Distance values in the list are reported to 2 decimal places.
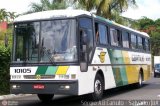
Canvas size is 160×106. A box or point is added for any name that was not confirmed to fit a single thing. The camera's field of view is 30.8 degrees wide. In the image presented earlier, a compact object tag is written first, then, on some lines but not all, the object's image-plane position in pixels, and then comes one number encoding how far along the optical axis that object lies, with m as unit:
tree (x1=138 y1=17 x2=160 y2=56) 46.60
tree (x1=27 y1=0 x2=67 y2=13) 24.89
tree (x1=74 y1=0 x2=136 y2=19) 18.66
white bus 9.24
